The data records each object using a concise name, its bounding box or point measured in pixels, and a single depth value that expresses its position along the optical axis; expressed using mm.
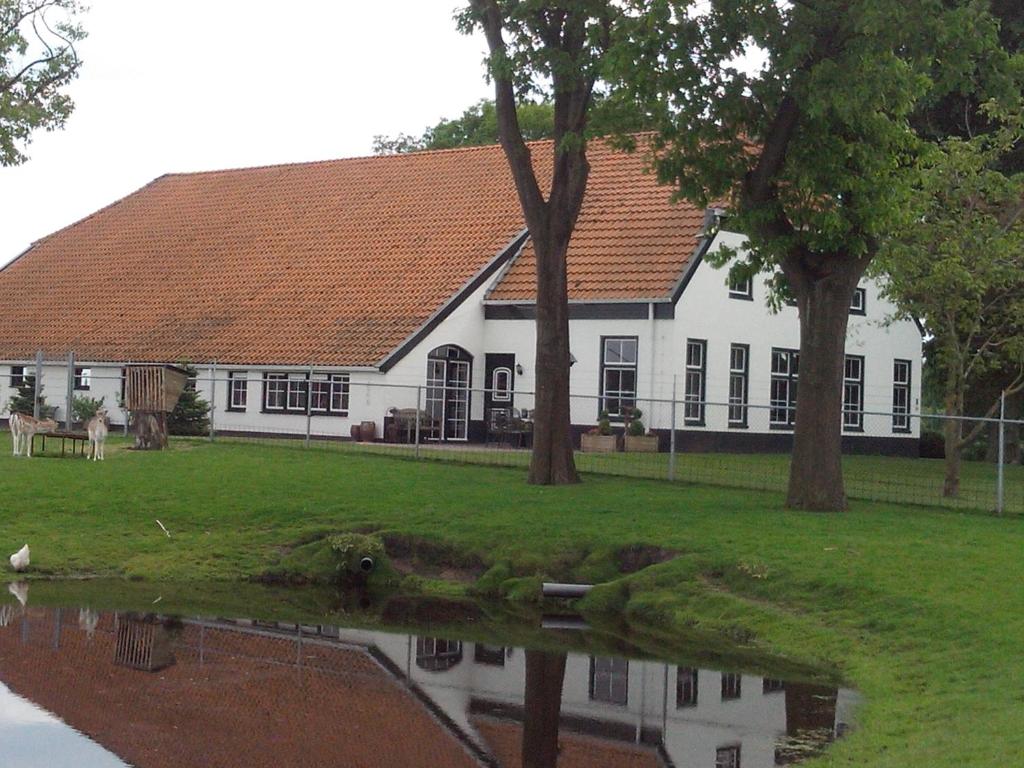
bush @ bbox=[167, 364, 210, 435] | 34250
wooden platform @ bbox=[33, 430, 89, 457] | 28383
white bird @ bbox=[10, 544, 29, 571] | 19453
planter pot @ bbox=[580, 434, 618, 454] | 34062
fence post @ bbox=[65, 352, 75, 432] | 34312
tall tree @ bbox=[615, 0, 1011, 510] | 19766
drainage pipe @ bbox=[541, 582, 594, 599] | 18719
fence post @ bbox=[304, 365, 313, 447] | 32278
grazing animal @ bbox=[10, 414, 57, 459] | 28234
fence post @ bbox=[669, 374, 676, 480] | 26547
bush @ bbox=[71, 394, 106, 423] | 37312
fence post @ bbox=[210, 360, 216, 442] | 31547
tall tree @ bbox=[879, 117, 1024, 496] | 24484
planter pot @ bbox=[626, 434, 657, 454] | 34188
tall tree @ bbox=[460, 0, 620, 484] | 22797
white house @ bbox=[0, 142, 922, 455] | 35469
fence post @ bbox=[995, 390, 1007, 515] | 23344
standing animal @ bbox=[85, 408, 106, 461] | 27906
